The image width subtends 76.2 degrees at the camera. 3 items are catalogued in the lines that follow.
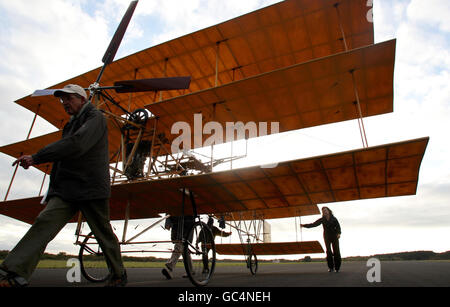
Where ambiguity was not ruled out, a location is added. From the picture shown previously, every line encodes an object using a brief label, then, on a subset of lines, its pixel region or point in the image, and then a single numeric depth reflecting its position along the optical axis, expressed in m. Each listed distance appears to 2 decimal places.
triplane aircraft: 4.70
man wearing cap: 2.35
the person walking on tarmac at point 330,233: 7.19
